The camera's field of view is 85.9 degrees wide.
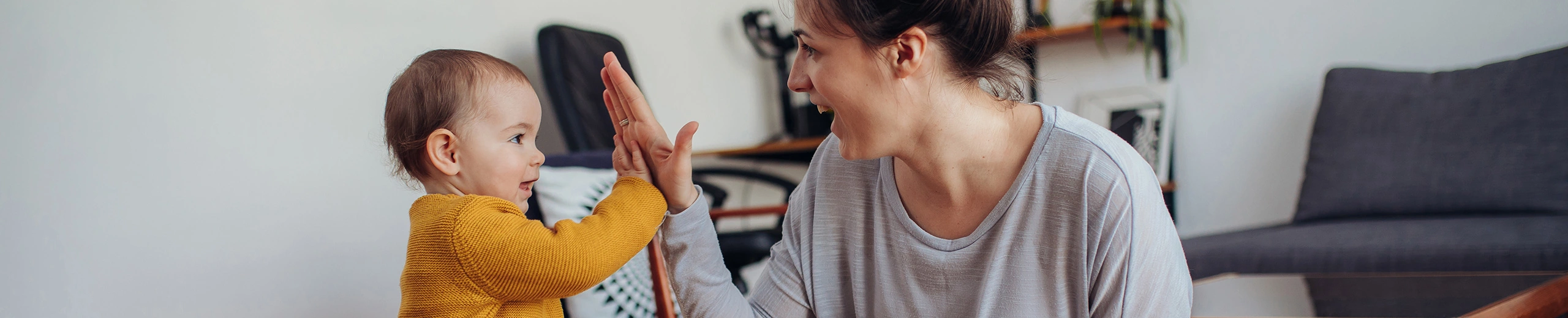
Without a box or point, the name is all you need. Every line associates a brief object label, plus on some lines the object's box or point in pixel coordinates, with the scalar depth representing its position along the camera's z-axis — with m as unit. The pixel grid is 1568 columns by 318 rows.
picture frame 2.93
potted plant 2.77
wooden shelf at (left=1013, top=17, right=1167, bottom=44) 2.78
